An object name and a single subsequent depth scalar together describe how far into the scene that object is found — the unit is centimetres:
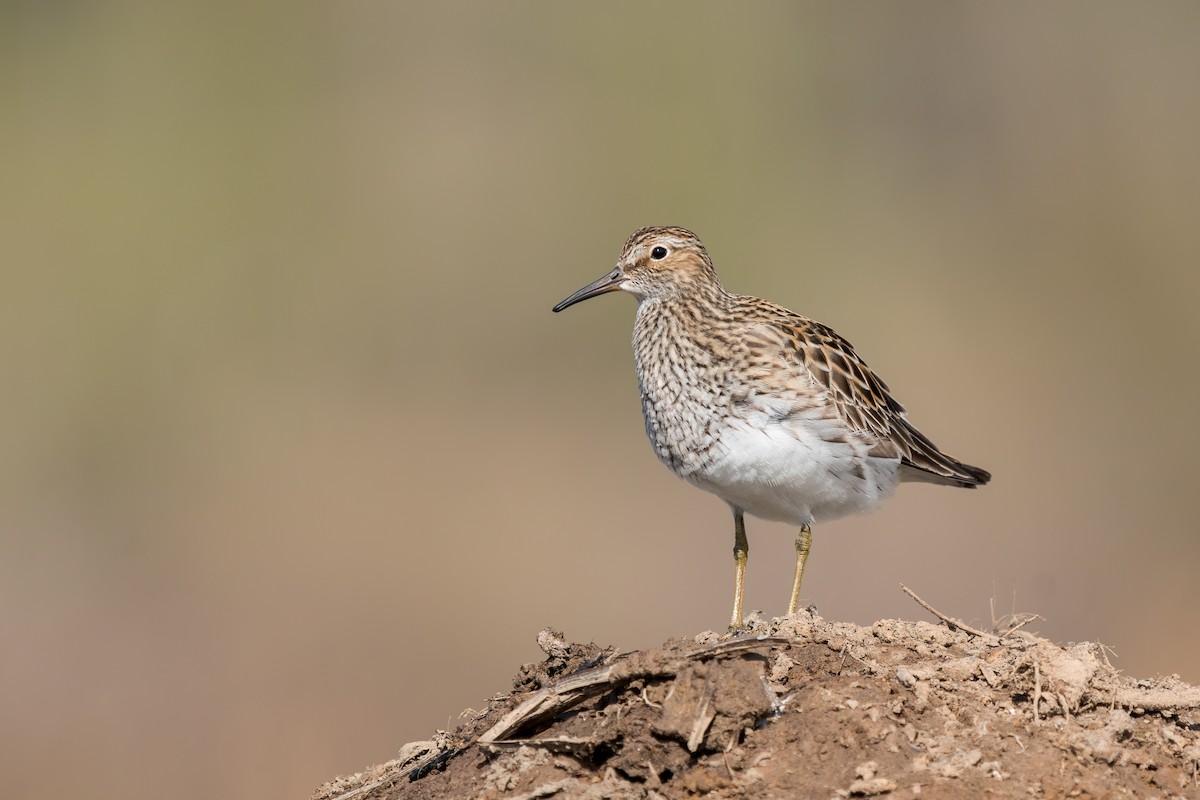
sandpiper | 1591
